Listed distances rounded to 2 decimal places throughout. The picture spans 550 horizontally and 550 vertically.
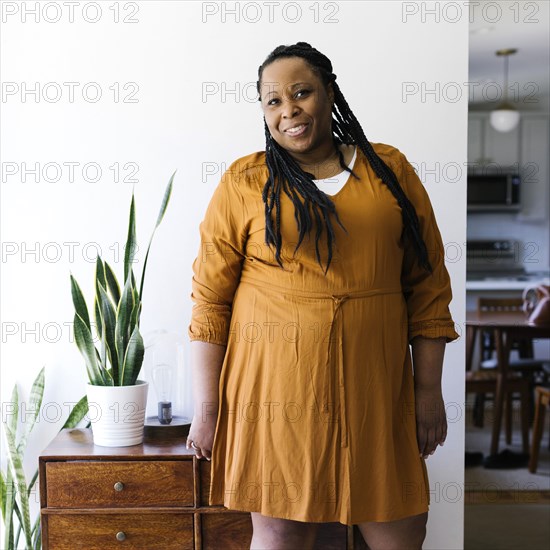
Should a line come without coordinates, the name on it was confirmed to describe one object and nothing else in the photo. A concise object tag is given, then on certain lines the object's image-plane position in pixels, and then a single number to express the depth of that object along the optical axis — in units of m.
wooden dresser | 2.00
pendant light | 5.77
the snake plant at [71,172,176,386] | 2.09
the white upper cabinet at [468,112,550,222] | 6.84
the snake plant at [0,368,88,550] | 2.29
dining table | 3.94
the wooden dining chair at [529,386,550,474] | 3.70
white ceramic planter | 2.05
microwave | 6.72
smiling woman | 1.50
